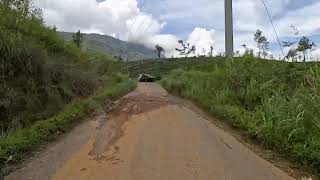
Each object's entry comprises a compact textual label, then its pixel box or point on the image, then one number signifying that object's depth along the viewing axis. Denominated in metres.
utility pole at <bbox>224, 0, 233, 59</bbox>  8.98
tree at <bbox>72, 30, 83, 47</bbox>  18.15
